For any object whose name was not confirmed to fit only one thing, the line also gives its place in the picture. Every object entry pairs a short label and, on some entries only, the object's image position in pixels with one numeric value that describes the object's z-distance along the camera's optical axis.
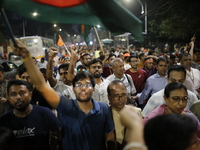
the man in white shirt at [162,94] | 3.19
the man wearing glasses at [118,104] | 2.75
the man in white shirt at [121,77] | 4.72
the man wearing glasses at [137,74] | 5.37
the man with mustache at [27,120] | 2.43
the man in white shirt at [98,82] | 3.89
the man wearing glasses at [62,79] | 3.60
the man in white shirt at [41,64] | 8.83
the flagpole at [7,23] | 1.85
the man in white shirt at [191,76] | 4.41
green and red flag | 2.27
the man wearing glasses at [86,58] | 6.77
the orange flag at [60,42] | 5.82
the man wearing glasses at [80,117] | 2.24
